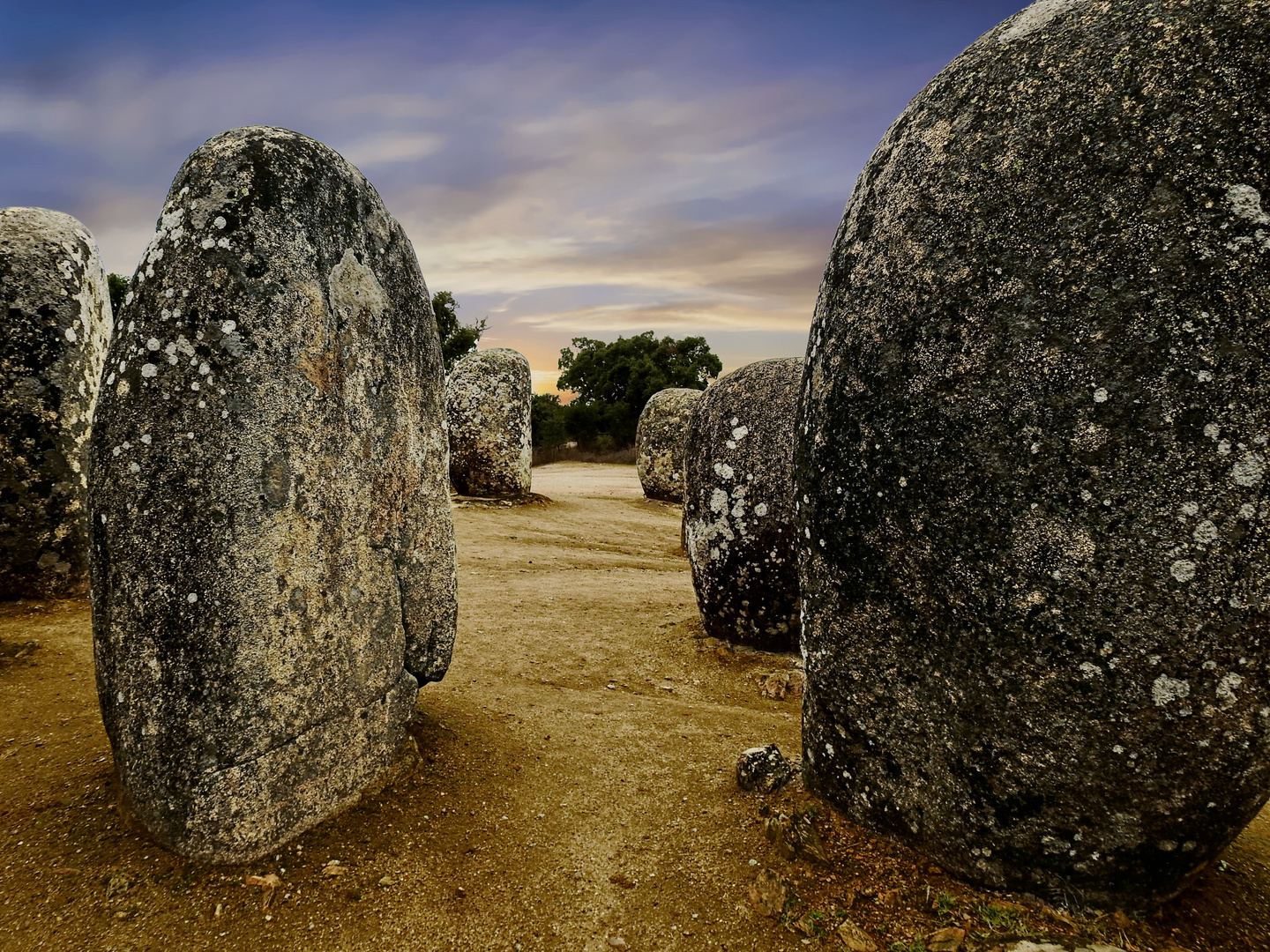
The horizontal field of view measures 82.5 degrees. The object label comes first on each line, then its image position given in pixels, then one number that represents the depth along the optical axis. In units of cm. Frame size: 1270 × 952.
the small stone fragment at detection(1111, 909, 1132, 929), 201
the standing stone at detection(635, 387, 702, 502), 1598
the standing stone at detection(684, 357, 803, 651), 531
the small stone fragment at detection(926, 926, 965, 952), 197
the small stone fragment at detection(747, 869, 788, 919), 220
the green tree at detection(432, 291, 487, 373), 2723
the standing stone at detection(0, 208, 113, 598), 550
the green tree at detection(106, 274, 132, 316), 1733
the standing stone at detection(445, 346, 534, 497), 1331
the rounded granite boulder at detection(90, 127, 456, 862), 236
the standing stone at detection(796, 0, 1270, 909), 181
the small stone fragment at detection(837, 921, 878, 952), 201
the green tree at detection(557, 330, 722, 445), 3469
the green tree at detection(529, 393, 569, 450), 3366
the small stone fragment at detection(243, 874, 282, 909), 232
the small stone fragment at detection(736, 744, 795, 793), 279
